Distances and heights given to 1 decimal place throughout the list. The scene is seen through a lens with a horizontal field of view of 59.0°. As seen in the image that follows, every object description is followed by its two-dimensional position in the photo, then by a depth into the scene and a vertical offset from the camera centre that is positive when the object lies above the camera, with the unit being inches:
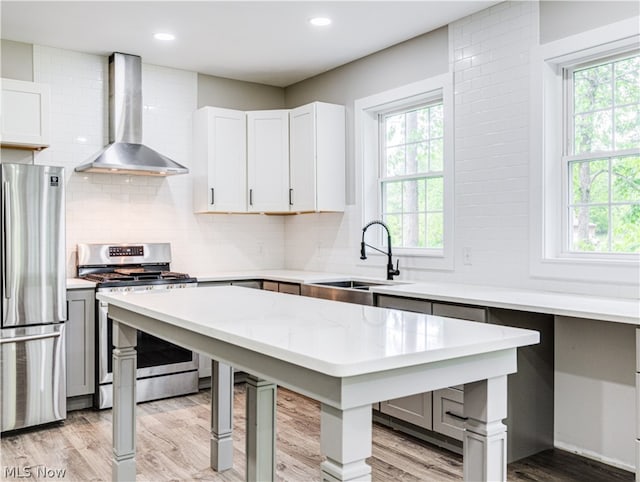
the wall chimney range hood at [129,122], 174.6 +36.7
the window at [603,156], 119.8 +17.9
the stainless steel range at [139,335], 157.0 -27.4
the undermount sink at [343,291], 145.9 -14.9
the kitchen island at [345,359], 53.4 -13.1
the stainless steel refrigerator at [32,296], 137.9 -14.8
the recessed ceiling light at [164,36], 161.6 +58.1
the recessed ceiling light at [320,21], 150.3 +58.3
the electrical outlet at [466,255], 148.0 -4.7
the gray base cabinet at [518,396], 117.1 -34.5
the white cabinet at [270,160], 187.5 +26.4
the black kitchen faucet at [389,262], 163.3 -7.3
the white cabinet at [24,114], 152.3 +33.6
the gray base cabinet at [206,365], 176.6 -39.8
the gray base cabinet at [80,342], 153.5 -28.8
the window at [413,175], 165.3 +19.2
